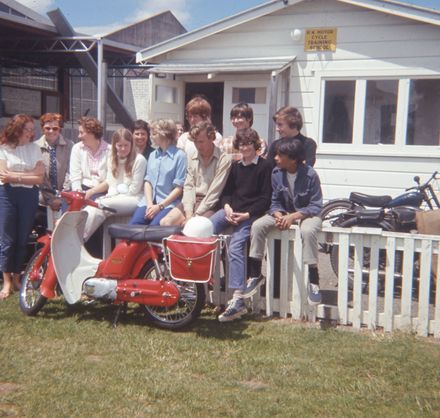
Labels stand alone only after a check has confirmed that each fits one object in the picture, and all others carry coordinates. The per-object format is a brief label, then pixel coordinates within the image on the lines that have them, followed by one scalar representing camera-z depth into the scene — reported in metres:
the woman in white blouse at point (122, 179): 5.78
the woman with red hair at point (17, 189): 5.77
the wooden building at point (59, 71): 14.60
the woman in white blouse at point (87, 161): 6.22
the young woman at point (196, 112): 6.02
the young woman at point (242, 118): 5.90
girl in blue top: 5.60
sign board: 9.53
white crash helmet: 4.70
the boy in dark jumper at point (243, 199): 5.13
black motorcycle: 5.82
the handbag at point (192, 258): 4.57
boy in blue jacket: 5.01
